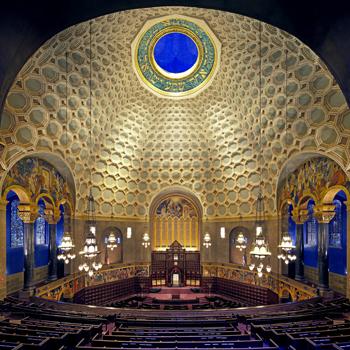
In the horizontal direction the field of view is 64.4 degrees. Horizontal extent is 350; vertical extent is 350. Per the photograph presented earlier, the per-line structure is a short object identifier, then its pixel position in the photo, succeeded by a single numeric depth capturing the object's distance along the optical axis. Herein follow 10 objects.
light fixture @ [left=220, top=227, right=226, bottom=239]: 26.89
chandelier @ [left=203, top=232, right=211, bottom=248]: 26.70
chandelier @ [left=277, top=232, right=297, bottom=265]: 14.23
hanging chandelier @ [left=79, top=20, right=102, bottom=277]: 13.03
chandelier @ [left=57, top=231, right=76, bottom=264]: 14.64
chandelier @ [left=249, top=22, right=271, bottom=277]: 12.14
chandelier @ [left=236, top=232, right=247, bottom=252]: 18.74
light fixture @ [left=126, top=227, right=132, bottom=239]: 27.23
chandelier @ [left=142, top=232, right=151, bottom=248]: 26.94
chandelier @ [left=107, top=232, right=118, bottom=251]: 20.67
